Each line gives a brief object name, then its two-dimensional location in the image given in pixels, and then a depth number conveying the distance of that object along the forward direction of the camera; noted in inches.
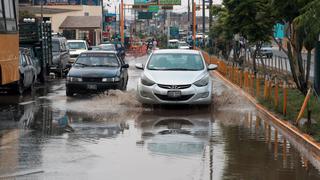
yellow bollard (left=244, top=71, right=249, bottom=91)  841.2
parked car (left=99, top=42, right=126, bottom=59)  1702.4
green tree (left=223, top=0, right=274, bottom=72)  832.3
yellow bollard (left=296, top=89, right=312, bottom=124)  485.8
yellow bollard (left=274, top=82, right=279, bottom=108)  601.7
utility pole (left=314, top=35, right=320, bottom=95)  709.9
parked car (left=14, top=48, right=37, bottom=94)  853.8
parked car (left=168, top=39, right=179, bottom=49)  2496.6
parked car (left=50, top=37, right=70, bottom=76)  1249.4
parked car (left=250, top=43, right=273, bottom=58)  1843.0
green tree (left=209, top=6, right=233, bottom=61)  1107.3
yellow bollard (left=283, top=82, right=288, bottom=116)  564.3
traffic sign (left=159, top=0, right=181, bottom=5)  2812.5
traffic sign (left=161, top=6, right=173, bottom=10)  2881.4
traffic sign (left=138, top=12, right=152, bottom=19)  3846.0
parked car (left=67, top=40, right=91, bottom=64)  1542.1
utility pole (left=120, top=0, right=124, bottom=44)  2843.5
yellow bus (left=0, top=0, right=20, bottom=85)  648.4
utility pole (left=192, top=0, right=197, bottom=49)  2612.2
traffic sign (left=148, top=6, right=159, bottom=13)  2992.1
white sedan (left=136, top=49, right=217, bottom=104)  660.1
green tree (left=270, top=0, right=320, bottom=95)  457.7
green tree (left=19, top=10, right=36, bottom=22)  2491.1
